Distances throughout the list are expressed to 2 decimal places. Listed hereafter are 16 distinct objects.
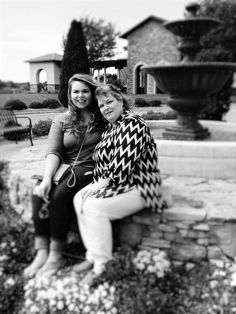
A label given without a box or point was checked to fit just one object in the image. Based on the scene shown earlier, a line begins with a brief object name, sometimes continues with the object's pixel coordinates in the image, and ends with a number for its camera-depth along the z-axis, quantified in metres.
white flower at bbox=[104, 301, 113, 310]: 1.98
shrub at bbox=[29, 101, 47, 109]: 13.64
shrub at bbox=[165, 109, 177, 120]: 7.30
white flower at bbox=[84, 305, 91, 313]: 1.99
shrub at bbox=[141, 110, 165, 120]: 7.90
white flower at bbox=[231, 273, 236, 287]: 2.10
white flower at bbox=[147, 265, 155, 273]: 2.18
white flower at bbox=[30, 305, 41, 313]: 2.03
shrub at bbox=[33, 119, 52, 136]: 6.97
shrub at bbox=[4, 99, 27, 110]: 13.07
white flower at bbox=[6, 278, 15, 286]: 2.23
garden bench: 5.62
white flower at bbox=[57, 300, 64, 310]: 2.00
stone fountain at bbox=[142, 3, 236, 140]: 3.11
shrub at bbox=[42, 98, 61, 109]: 13.01
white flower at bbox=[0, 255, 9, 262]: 2.47
